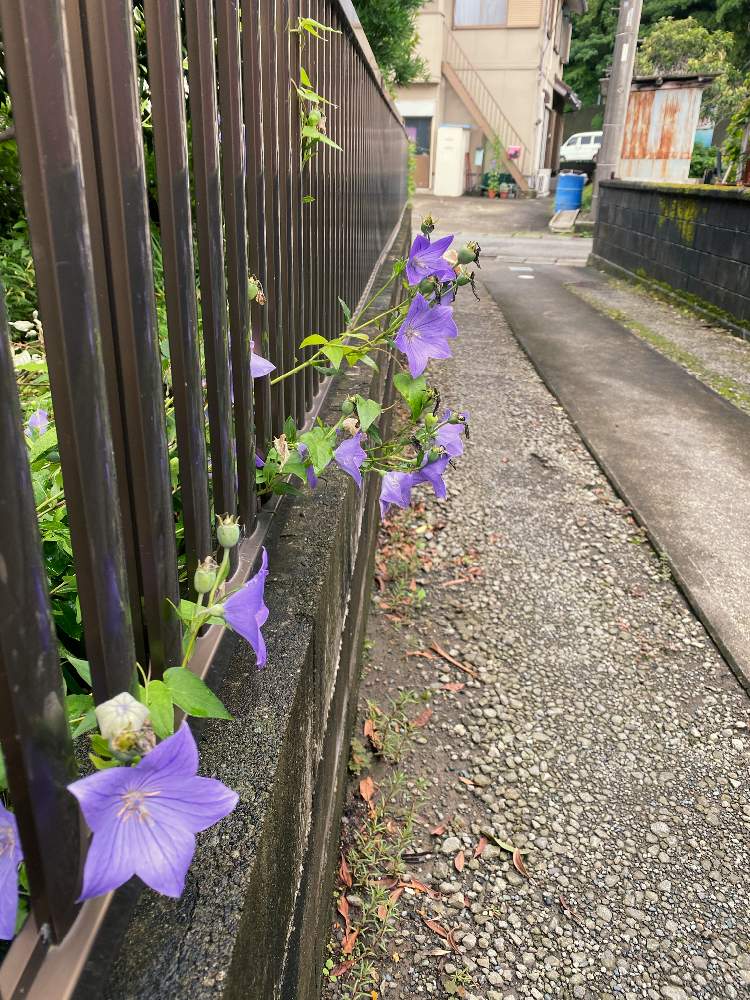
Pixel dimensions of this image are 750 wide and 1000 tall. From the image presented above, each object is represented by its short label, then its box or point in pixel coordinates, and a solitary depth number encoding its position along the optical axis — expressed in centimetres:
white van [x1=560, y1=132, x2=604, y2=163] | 3612
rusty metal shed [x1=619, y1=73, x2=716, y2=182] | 1370
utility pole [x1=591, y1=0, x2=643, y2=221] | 1456
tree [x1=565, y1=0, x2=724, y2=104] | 3741
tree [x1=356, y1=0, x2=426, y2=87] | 898
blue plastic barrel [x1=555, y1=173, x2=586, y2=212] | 2128
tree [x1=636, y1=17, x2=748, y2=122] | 3175
